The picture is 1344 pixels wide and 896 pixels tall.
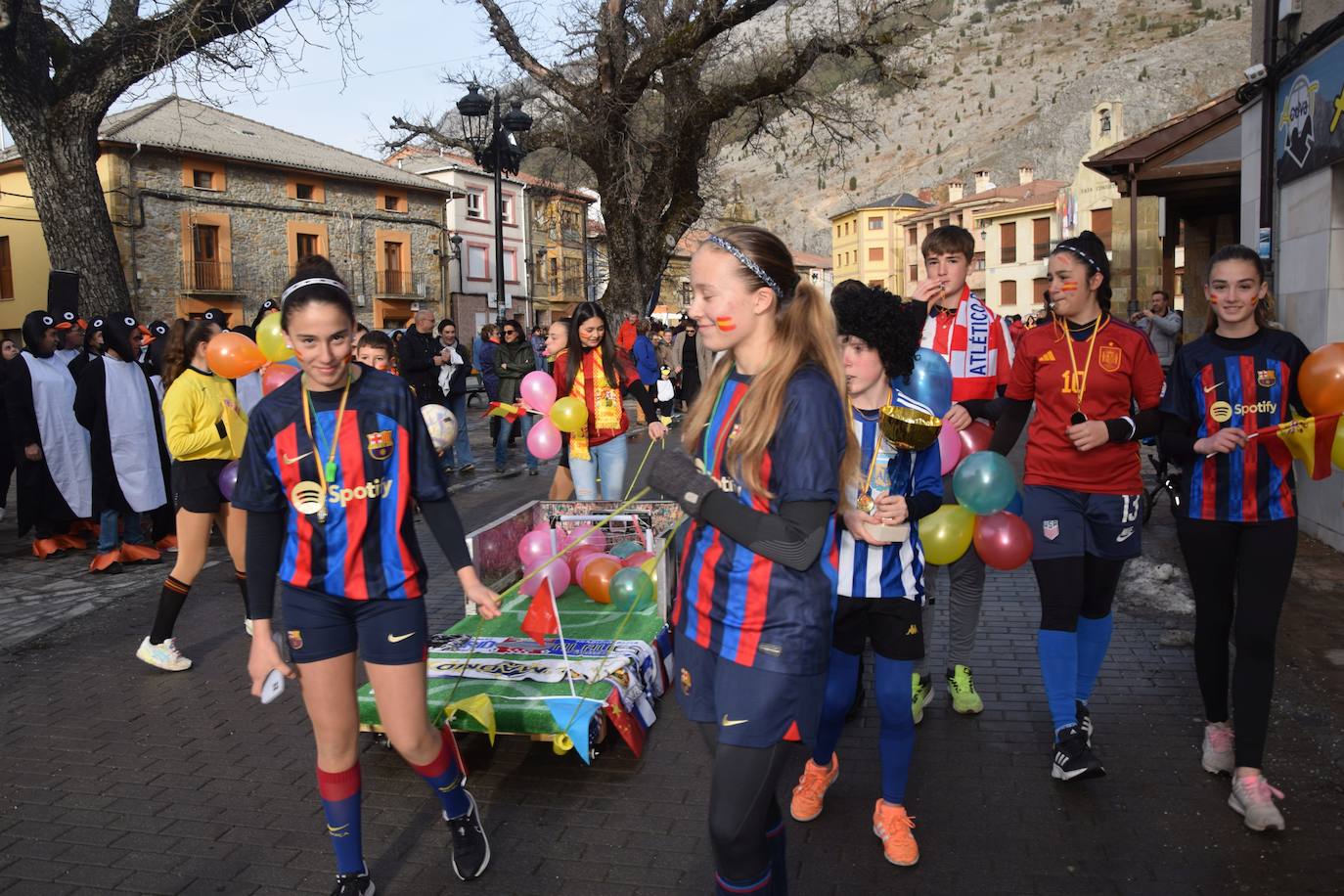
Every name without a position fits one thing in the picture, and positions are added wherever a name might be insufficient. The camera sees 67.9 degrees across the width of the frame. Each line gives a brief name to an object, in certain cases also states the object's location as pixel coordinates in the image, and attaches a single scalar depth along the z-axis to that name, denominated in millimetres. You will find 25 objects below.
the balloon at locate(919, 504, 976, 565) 4051
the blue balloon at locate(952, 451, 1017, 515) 3980
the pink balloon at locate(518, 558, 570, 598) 6230
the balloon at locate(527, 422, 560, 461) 7168
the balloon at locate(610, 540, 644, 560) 6879
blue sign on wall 7328
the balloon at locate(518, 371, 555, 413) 7207
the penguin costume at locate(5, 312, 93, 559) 8938
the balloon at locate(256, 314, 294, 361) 4981
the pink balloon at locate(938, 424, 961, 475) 4270
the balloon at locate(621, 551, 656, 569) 6246
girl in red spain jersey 4035
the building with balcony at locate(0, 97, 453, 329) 35875
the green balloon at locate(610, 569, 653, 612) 5809
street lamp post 15868
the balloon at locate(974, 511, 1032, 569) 4160
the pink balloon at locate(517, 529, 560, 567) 6441
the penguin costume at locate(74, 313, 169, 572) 8273
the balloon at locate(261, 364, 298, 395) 5793
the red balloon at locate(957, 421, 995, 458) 4703
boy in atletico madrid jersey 4824
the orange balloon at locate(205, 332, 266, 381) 5586
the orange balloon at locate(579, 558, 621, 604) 6168
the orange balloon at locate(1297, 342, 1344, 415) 3648
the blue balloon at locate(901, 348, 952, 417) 3982
